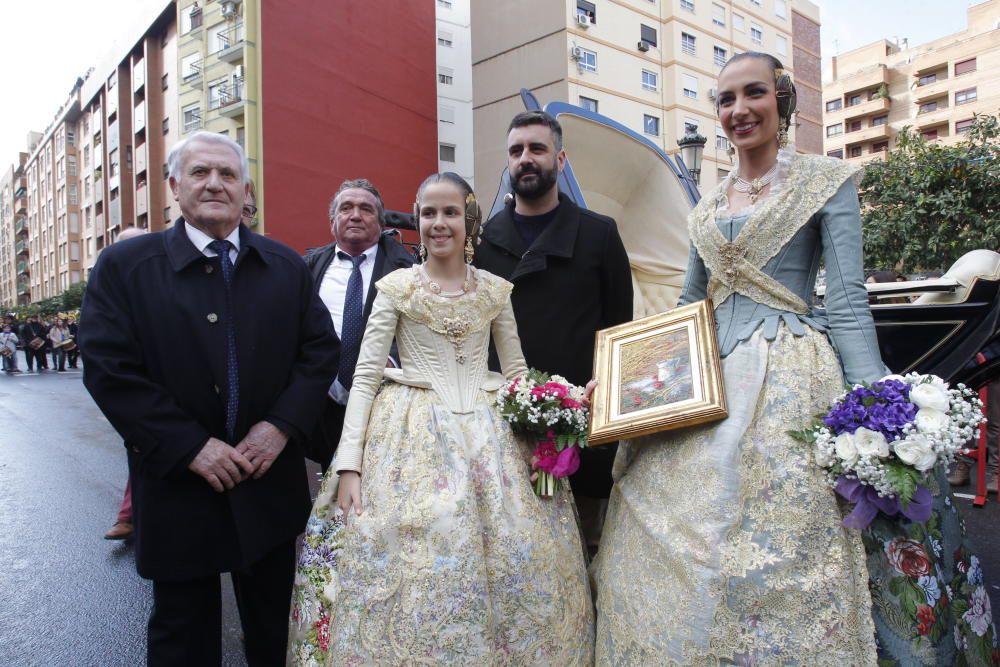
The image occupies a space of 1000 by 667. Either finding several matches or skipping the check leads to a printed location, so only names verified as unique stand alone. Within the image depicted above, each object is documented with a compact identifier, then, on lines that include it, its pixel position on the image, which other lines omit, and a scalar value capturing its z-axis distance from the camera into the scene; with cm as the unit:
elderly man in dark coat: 212
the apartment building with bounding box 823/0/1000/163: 4472
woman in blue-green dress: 185
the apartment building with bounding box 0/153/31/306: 7175
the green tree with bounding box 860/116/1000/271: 1234
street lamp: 887
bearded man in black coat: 284
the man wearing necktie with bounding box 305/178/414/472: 336
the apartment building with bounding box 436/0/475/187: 2873
